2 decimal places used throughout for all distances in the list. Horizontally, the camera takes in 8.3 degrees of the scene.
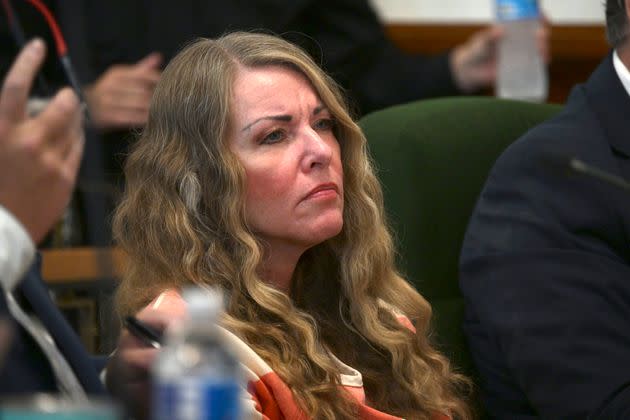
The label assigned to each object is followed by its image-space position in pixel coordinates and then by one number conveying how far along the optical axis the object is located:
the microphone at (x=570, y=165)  3.87
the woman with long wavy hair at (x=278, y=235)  4.21
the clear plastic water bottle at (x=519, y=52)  4.96
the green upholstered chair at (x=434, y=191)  4.45
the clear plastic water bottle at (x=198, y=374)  3.17
